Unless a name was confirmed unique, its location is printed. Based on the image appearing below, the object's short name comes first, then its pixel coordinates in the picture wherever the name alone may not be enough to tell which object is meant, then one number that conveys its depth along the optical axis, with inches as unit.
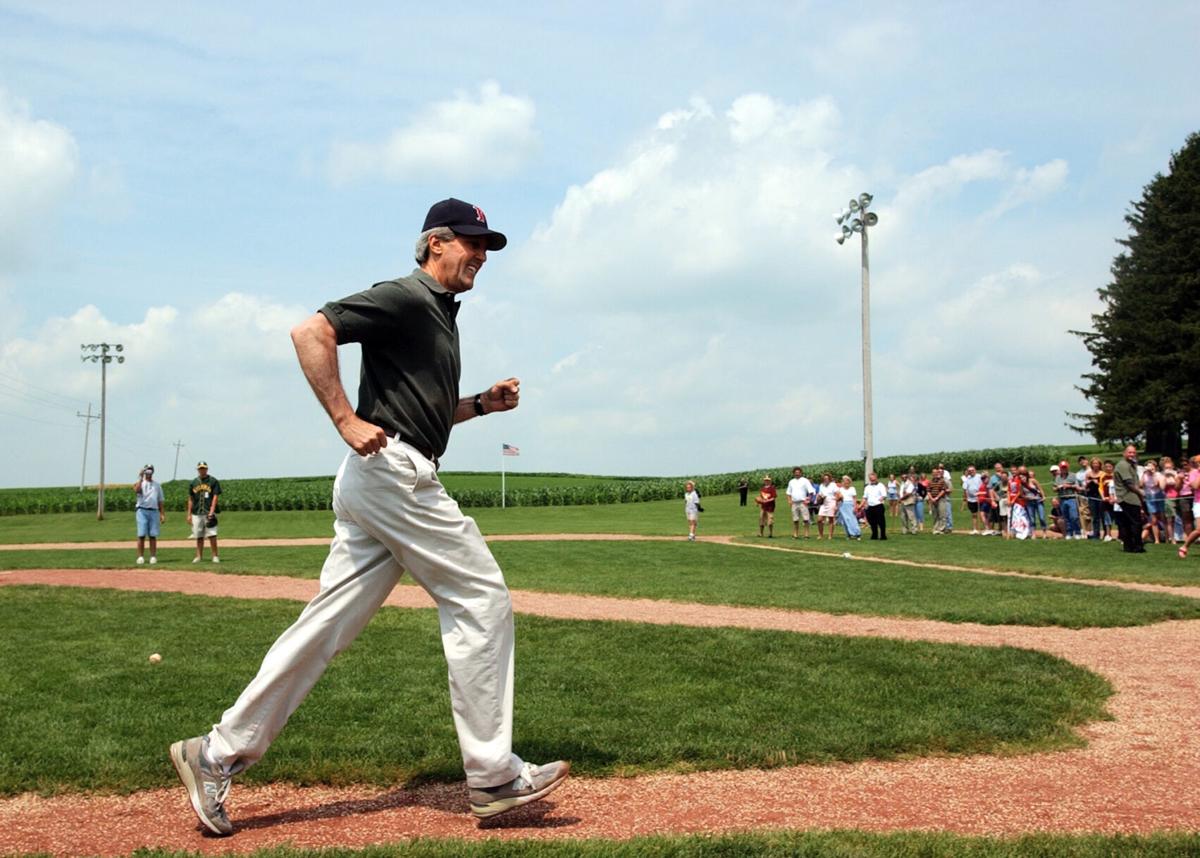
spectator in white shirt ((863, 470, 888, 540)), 1013.8
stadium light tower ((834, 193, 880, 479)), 1230.9
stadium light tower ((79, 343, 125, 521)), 2107.5
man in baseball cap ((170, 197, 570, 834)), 151.8
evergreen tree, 1868.8
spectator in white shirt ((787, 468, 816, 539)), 1093.1
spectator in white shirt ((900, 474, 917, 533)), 1130.7
